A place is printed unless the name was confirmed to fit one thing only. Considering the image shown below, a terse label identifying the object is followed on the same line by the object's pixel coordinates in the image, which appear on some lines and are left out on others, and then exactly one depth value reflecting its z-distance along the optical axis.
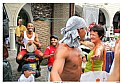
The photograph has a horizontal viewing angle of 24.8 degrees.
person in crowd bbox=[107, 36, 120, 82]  1.40
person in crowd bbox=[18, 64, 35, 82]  1.66
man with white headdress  1.51
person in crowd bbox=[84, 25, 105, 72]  1.74
